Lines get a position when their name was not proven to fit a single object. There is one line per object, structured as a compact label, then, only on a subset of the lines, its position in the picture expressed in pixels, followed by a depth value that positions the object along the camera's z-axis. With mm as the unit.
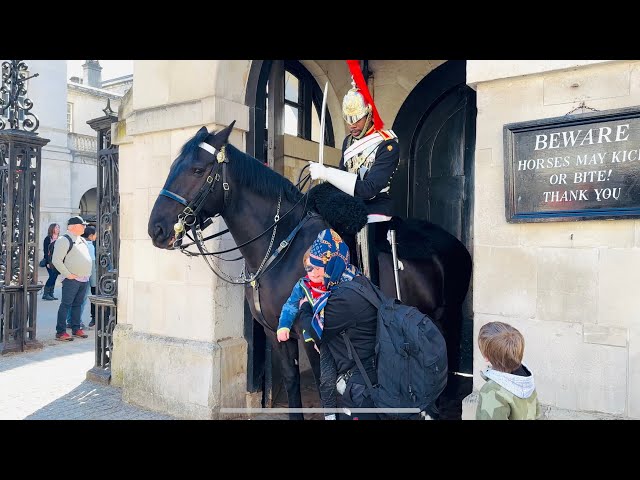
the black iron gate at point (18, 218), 7918
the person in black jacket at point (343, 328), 2887
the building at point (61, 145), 22844
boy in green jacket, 2150
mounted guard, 3844
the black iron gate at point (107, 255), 6266
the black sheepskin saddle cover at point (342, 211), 3686
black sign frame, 2936
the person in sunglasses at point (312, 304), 3039
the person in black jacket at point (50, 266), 12453
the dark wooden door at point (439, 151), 6578
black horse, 3729
